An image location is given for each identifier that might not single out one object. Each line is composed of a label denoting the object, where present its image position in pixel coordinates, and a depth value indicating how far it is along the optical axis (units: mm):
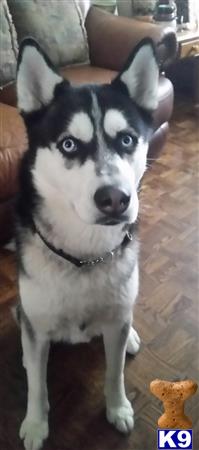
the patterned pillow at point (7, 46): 1929
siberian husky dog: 840
